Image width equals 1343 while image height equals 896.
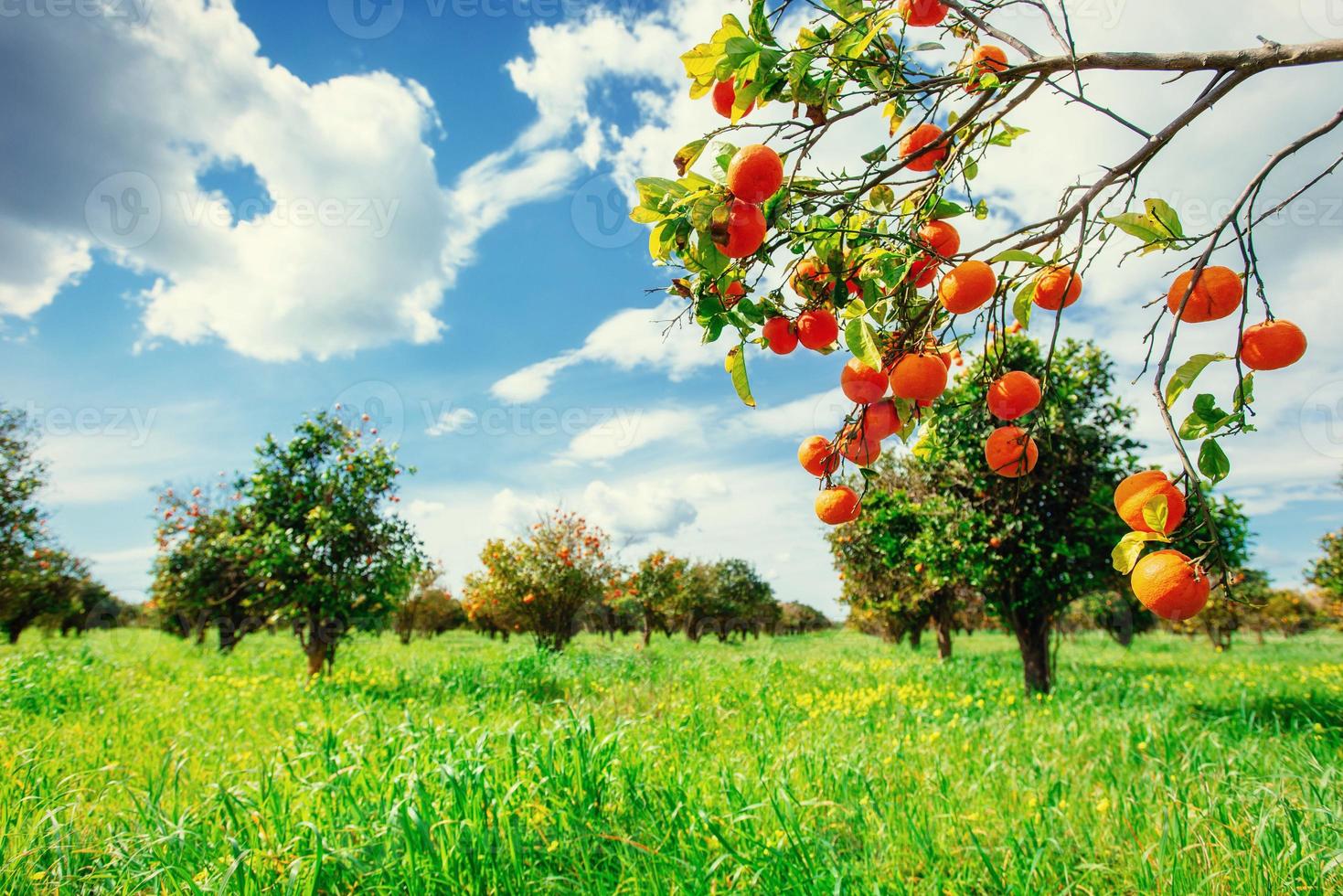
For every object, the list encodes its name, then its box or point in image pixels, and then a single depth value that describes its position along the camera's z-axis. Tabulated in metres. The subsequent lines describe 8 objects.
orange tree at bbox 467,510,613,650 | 15.05
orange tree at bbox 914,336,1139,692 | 7.79
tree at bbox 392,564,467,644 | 28.53
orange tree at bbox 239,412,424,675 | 9.59
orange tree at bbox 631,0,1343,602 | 1.20
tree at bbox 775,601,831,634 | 55.30
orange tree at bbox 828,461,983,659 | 8.35
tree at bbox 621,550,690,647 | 26.06
